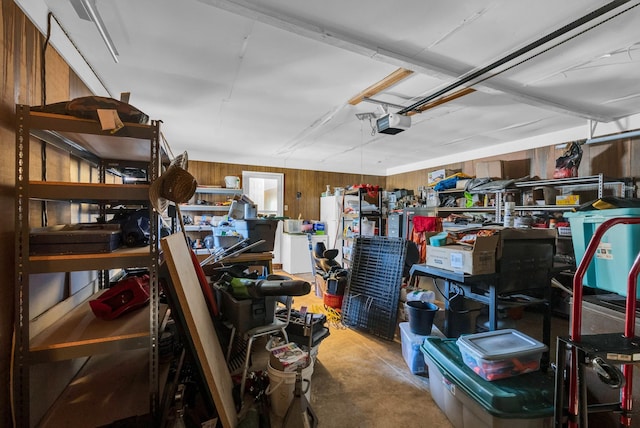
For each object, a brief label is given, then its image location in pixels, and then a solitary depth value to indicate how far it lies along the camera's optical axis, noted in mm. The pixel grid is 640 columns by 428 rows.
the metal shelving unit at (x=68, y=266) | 1224
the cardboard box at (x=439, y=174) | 5277
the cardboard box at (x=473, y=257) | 1778
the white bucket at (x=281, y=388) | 1484
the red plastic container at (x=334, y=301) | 3287
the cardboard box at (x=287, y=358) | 1507
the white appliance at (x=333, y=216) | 5625
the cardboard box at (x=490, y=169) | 4421
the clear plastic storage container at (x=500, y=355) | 1432
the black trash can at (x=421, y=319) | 2107
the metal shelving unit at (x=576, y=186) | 3242
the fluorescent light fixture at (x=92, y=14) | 1538
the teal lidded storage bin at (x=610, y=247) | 1336
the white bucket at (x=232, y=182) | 5535
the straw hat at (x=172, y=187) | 1352
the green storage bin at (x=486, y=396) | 1293
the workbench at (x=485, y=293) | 1830
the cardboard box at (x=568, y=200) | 3420
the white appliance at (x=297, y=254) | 5539
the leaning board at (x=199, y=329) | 1308
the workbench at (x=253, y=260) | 2353
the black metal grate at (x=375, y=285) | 2766
